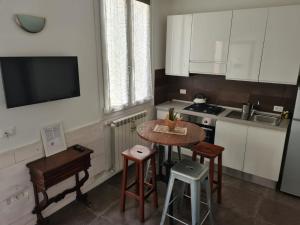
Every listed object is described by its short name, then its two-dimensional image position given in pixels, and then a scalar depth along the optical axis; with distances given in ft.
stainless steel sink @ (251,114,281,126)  9.87
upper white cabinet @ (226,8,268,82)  8.95
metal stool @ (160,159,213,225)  6.24
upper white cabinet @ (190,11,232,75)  9.75
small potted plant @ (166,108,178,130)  7.31
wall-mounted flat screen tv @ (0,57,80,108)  5.81
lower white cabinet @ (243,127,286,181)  8.85
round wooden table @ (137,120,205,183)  6.52
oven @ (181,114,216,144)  10.27
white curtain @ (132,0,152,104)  9.94
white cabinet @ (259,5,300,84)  8.32
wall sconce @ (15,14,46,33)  5.89
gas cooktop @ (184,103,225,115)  10.75
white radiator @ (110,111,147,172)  9.48
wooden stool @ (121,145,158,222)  7.32
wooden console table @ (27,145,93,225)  6.51
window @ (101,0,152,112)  8.66
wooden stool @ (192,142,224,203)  7.95
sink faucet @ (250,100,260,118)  10.44
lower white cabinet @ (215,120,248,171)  9.60
